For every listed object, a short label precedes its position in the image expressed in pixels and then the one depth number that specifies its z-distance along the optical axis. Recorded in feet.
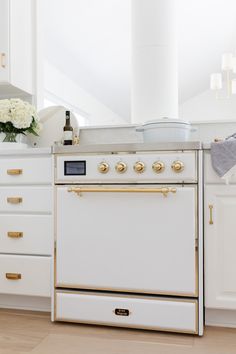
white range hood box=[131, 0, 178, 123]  8.94
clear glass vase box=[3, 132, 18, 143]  7.81
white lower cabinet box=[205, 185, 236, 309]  5.68
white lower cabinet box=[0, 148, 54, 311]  6.47
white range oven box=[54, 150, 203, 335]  5.60
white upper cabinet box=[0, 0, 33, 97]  8.02
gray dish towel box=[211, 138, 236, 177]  5.55
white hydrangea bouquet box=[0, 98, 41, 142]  7.45
